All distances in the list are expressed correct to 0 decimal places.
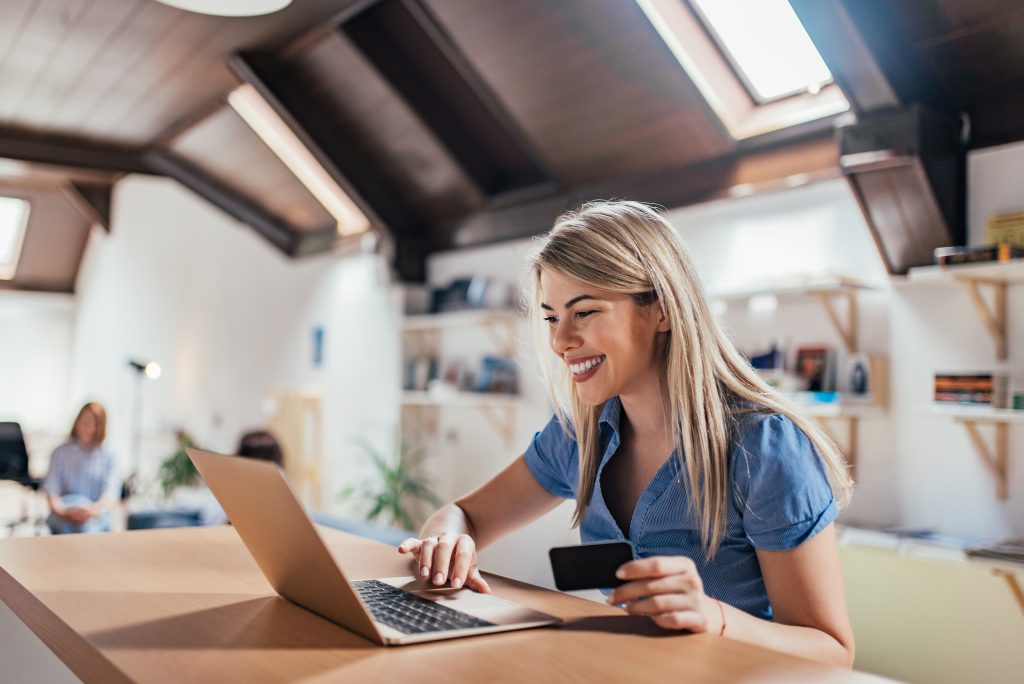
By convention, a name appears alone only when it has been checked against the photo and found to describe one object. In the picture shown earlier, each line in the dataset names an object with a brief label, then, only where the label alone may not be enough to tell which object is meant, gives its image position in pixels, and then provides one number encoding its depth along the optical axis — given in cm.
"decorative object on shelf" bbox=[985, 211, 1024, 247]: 301
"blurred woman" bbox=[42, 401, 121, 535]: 515
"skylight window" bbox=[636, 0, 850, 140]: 360
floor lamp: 583
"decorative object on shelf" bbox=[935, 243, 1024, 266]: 282
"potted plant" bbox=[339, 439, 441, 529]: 555
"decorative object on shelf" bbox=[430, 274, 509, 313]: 519
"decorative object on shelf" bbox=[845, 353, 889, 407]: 330
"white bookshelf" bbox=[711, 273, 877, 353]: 331
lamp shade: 265
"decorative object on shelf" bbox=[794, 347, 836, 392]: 347
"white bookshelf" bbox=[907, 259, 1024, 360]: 296
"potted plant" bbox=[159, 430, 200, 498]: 709
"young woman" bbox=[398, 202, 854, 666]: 132
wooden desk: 91
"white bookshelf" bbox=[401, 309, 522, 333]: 506
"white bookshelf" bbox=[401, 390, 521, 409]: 507
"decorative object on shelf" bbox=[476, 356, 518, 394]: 512
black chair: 522
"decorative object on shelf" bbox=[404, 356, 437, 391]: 582
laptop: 103
